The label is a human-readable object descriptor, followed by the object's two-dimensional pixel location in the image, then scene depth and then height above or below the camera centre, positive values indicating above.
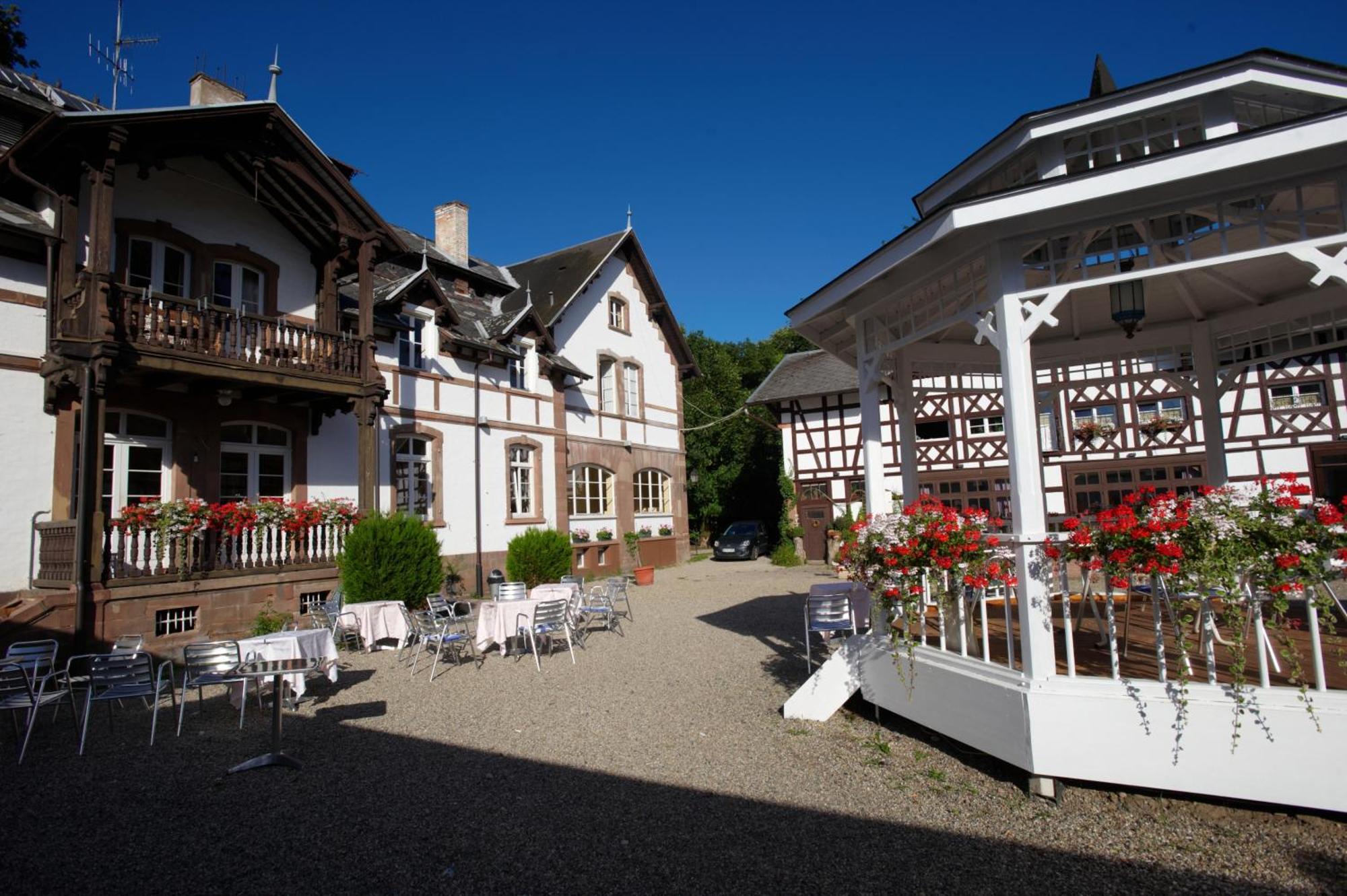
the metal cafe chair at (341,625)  9.60 -1.27
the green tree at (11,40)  14.34 +9.56
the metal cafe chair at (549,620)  8.99 -1.21
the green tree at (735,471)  31.45 +1.65
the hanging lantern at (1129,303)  5.63 +1.43
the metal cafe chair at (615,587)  11.05 -1.05
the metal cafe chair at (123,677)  6.22 -1.15
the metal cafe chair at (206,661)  6.34 -1.08
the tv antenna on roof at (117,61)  12.99 +8.04
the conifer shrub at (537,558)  14.53 -0.74
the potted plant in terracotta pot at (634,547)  20.19 -0.87
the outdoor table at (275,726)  5.35 -1.39
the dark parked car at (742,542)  24.89 -1.03
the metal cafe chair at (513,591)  11.23 -1.04
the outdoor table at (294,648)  6.91 -1.10
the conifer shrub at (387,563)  10.89 -0.54
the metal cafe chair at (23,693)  5.96 -1.23
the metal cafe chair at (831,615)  7.03 -1.00
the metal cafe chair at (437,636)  8.71 -1.42
